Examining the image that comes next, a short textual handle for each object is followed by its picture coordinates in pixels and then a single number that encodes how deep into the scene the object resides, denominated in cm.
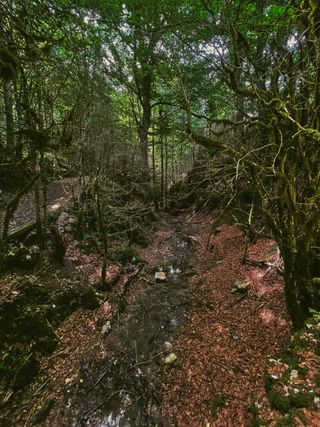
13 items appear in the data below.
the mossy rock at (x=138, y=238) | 977
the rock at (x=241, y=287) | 616
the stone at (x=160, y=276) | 761
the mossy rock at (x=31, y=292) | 544
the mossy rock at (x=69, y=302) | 564
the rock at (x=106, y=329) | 551
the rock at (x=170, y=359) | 467
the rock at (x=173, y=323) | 565
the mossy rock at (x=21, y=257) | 598
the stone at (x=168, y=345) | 504
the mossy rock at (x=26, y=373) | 432
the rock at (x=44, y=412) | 382
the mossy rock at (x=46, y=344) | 495
